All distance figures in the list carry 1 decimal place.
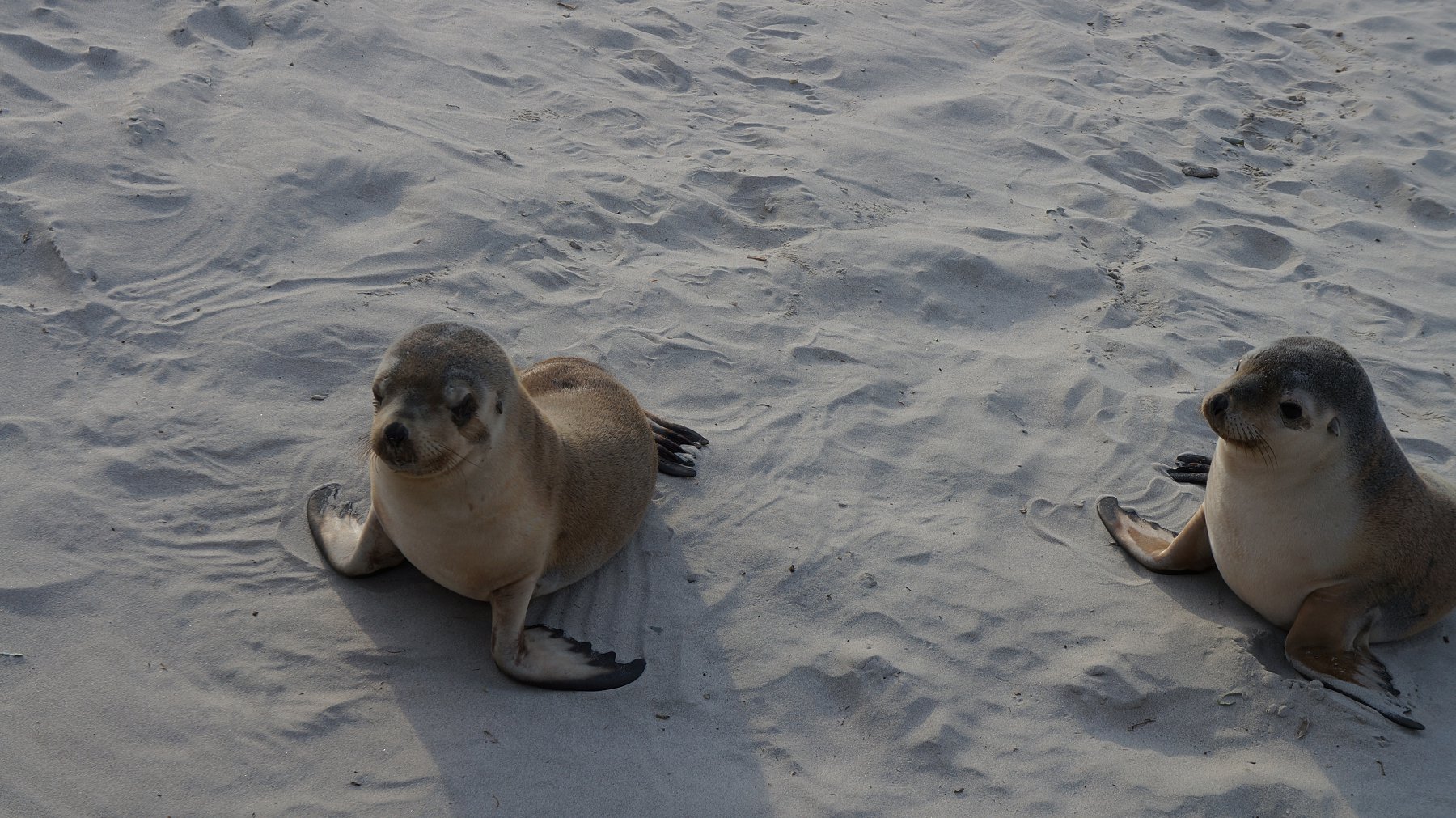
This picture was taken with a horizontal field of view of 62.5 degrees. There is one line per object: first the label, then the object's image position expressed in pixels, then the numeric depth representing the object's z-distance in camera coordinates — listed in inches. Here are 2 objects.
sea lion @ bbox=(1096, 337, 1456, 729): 152.1
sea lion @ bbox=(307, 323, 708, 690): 129.6
